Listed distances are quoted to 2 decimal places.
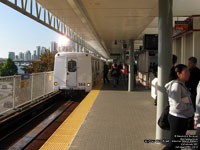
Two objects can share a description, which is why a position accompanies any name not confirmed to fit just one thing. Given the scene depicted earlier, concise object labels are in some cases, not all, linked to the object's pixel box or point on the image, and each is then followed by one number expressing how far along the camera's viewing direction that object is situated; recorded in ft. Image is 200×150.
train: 45.03
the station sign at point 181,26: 28.89
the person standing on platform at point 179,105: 10.59
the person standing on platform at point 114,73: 51.49
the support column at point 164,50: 14.98
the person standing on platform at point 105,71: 62.05
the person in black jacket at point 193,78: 16.20
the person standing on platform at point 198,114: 9.95
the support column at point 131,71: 44.42
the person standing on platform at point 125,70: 53.23
